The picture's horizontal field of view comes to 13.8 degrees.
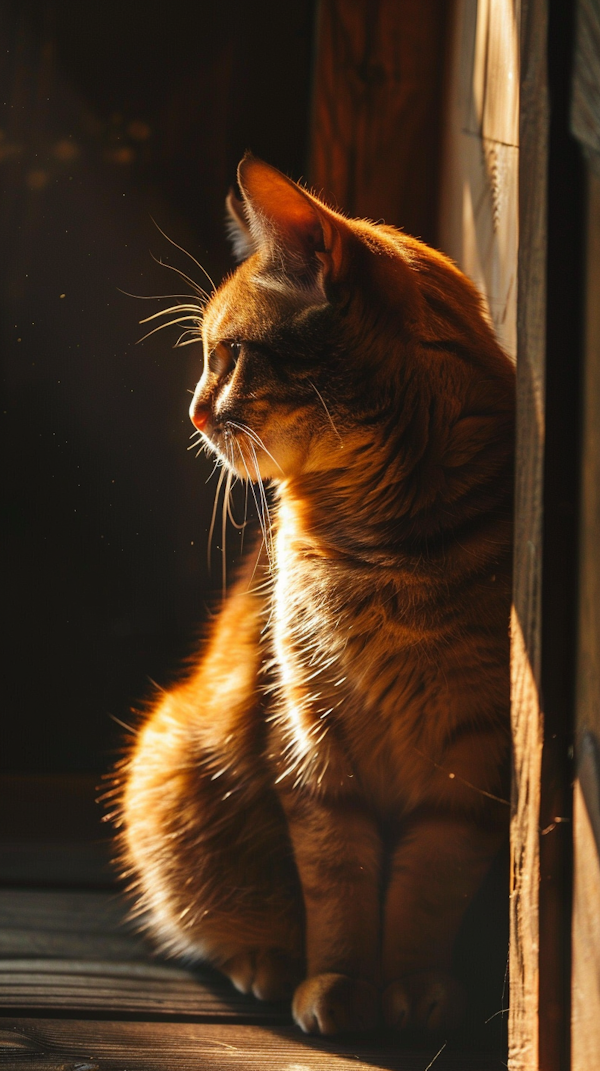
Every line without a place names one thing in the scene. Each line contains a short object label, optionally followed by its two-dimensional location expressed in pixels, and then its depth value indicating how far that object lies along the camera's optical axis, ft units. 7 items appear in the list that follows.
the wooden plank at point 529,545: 3.48
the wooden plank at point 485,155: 4.30
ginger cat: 3.93
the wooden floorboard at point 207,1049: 3.78
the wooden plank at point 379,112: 4.89
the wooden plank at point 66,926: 4.30
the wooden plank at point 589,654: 3.42
